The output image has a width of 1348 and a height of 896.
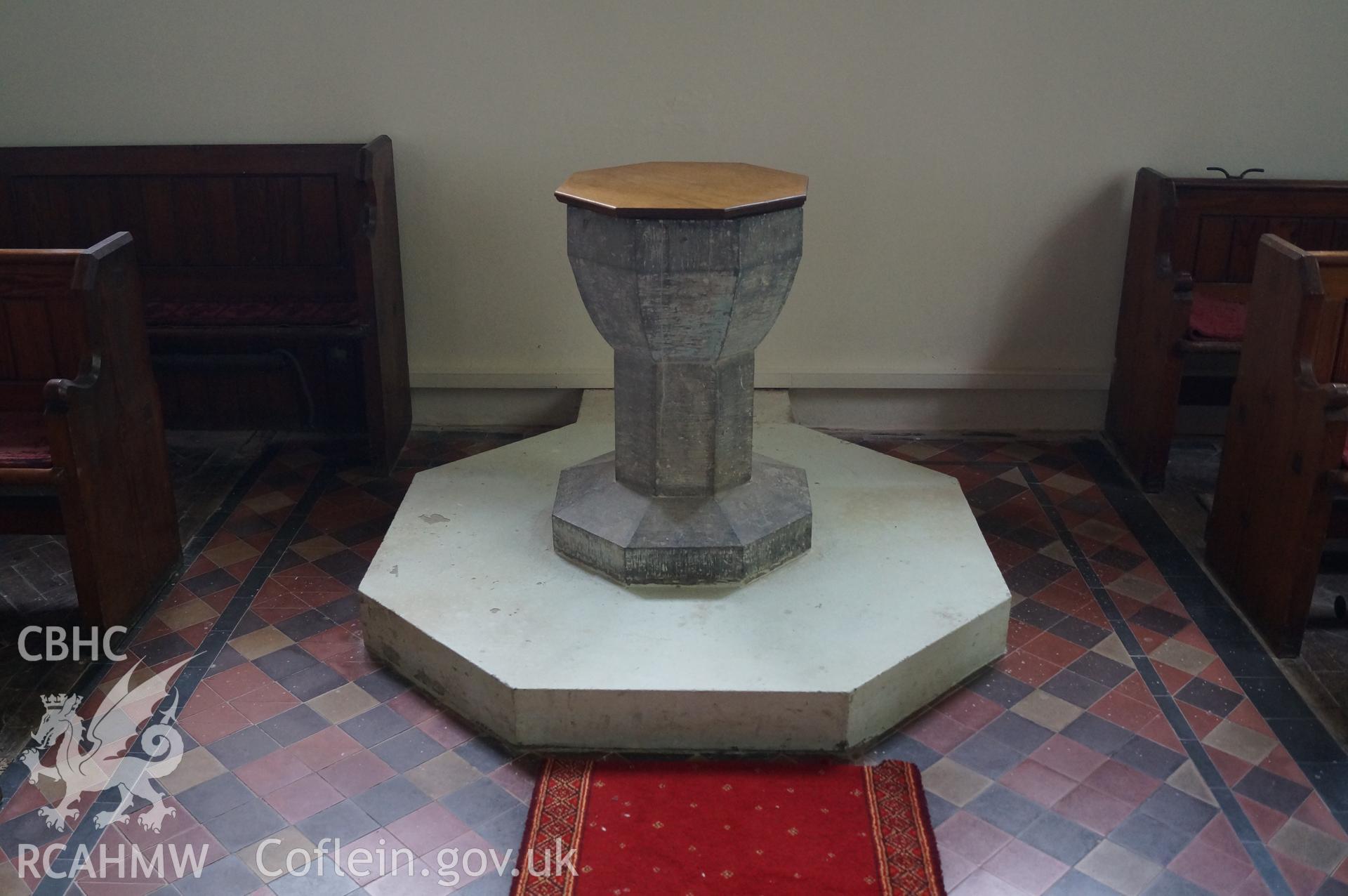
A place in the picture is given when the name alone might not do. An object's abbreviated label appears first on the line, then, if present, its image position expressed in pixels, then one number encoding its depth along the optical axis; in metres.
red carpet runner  2.81
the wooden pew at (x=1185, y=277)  4.76
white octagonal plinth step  3.28
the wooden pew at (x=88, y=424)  3.56
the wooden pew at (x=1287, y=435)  3.57
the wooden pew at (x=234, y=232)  5.04
